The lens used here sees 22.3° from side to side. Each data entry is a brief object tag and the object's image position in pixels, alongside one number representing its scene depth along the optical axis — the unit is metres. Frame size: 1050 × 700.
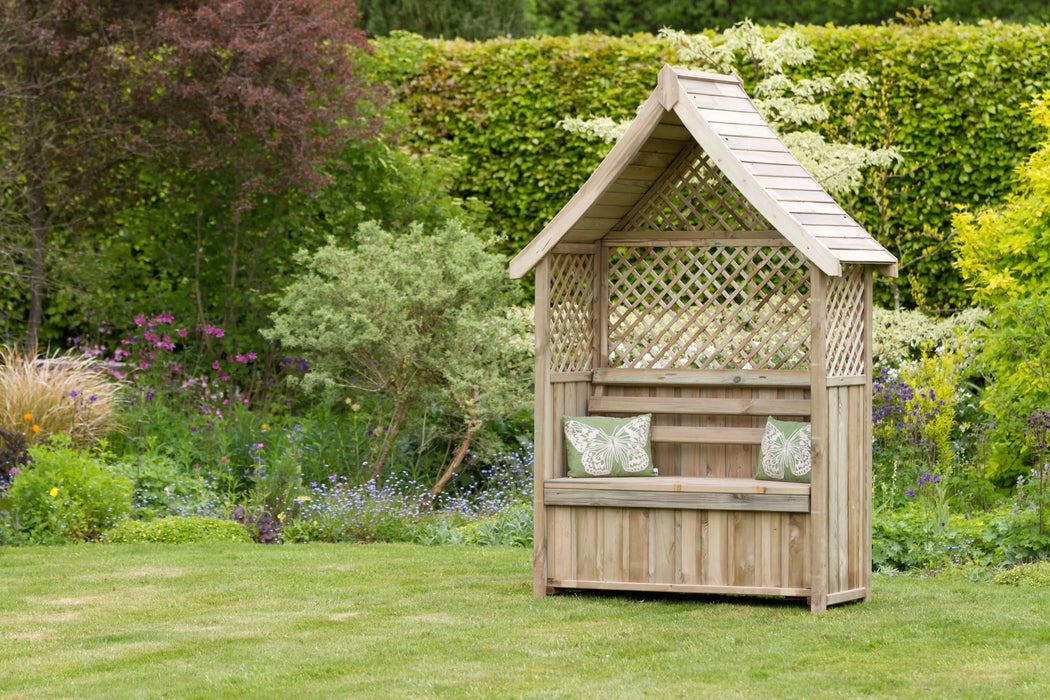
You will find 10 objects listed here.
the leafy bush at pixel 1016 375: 15.49
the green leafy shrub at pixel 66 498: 15.74
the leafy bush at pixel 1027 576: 12.89
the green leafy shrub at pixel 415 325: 17.89
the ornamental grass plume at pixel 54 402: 17.95
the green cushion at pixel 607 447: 13.12
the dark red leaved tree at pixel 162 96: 19.86
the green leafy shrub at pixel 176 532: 15.91
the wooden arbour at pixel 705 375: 11.97
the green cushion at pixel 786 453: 12.43
